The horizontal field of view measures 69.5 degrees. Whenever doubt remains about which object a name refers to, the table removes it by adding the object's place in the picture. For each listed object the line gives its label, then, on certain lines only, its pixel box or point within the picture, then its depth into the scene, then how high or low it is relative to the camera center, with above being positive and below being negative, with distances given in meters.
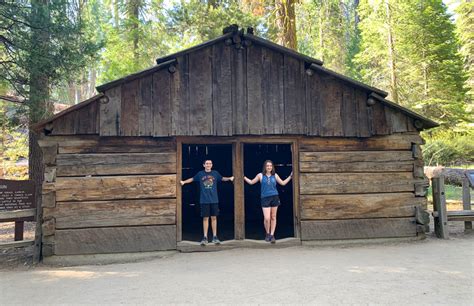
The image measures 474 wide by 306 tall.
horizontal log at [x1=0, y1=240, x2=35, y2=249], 6.70 -1.23
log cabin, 6.97 +0.77
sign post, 7.18 -0.41
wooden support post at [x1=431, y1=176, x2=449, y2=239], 8.09 -0.76
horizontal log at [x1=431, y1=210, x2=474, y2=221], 8.41 -0.97
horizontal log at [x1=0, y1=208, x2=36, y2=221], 7.01 -0.65
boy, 7.38 -0.35
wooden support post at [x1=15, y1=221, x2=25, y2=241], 7.49 -1.05
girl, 7.49 -0.42
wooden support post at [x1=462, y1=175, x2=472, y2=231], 8.85 -0.63
